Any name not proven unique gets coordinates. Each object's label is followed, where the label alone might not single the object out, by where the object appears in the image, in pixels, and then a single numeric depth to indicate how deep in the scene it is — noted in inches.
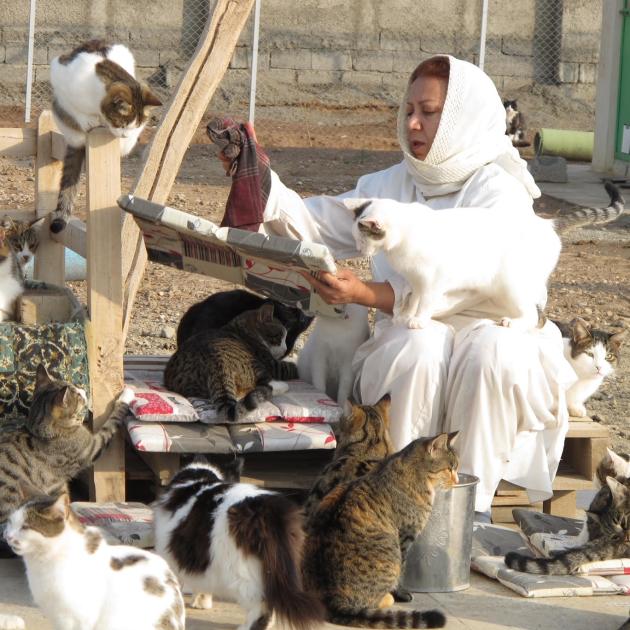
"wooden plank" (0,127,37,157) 346.6
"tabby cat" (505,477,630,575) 275.0
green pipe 978.3
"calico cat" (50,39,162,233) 326.9
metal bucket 265.7
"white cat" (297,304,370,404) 330.3
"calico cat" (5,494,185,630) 207.8
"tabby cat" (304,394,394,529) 272.1
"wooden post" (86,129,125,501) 295.8
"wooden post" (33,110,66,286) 355.8
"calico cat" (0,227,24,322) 312.5
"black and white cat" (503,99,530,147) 942.2
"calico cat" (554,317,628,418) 361.6
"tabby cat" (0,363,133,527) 282.8
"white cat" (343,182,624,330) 304.4
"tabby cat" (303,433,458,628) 243.6
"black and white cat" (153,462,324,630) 223.9
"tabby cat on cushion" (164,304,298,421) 310.8
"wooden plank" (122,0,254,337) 320.8
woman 296.9
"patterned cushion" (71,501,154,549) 277.1
